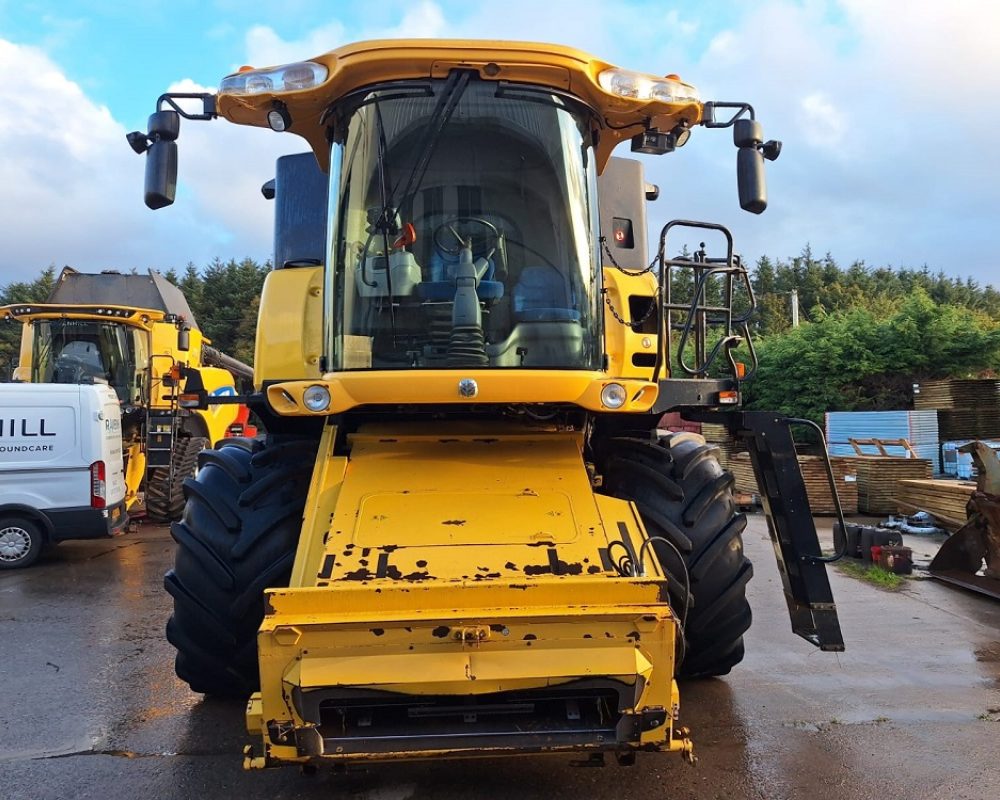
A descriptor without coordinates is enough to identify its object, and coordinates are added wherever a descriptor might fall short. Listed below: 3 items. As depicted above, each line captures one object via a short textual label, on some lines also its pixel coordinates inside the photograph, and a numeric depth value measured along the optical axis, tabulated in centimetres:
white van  832
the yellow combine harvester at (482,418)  271
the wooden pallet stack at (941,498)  835
